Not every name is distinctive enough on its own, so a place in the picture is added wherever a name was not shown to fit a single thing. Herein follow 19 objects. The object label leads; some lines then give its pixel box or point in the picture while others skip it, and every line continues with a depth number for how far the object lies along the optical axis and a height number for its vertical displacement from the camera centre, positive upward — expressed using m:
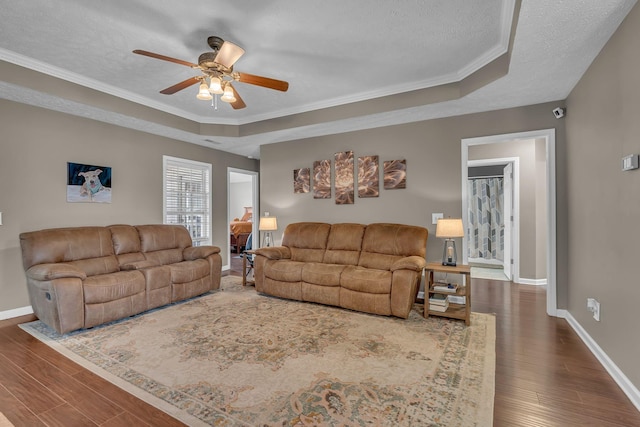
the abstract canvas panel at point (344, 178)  4.81 +0.62
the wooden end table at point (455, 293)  3.20 -0.87
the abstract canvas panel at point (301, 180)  5.23 +0.64
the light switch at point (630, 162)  1.88 +0.34
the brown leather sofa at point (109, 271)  2.95 -0.66
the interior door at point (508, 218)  5.46 -0.05
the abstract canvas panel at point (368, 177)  4.60 +0.62
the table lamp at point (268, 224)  5.06 -0.13
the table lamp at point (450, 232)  3.49 -0.20
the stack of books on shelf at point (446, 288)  3.35 -0.83
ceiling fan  2.38 +1.28
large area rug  1.80 -1.18
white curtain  6.92 -0.09
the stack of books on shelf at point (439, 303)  3.37 -1.00
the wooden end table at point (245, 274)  4.93 -0.97
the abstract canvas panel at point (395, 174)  4.39 +0.62
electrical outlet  2.50 -0.80
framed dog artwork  3.98 +0.47
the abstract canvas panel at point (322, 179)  5.03 +0.63
